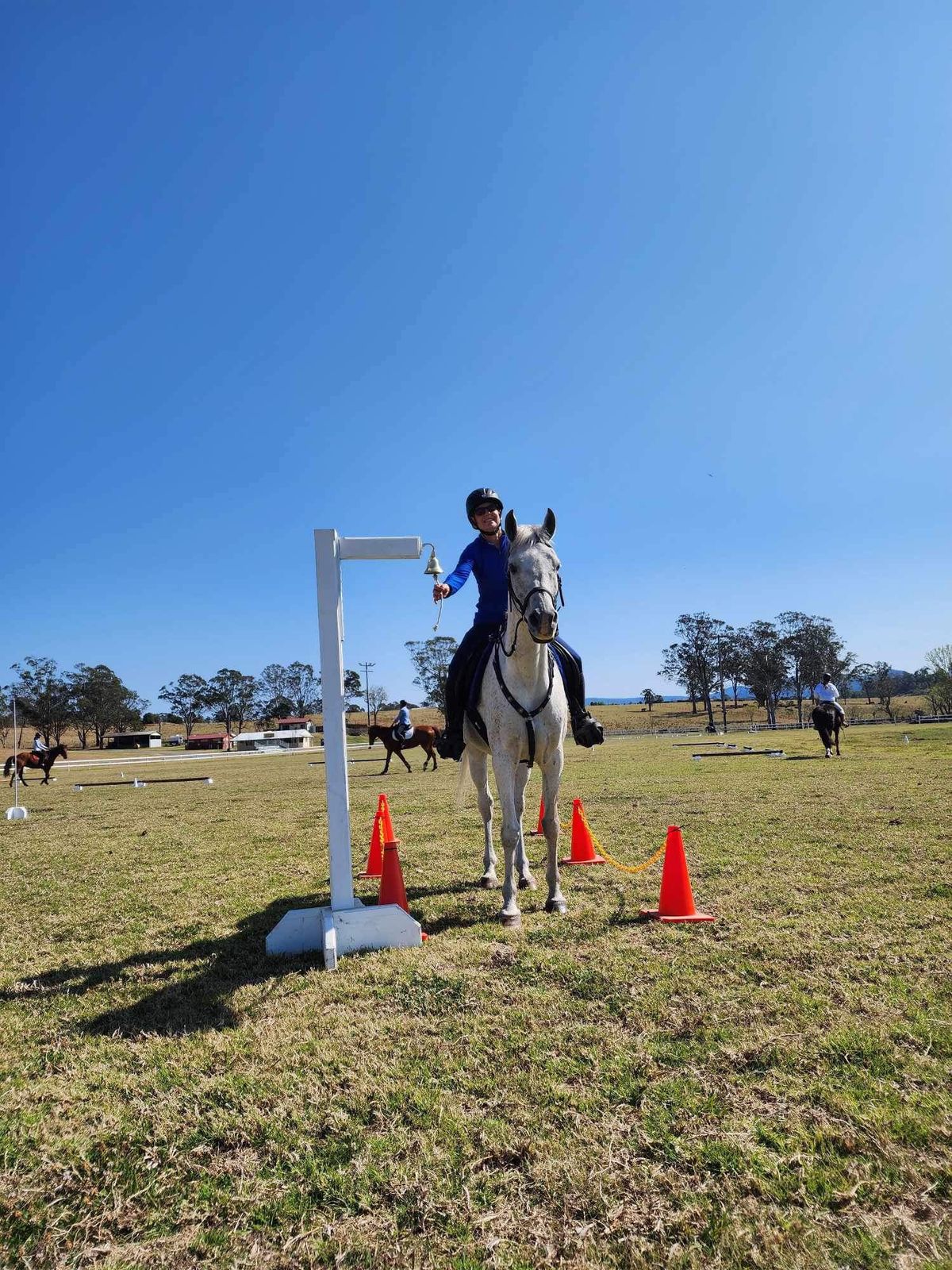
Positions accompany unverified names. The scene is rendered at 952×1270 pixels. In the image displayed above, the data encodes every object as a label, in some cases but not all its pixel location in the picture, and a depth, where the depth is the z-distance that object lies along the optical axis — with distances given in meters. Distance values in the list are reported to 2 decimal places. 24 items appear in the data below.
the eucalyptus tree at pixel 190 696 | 118.56
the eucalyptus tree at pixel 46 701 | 98.44
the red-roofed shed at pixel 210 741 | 86.06
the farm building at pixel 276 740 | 74.44
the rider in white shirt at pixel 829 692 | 22.58
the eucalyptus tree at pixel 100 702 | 102.38
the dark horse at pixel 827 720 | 22.33
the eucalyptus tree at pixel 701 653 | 87.88
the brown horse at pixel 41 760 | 25.16
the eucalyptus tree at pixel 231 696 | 118.00
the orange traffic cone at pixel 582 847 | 7.30
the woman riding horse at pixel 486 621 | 6.23
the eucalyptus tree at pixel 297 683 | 124.31
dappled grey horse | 5.01
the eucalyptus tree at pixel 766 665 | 82.75
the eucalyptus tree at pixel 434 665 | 96.44
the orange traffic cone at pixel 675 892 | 5.08
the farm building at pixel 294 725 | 103.11
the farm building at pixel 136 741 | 92.31
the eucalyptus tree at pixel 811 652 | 83.00
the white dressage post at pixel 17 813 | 14.41
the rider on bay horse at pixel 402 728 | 24.61
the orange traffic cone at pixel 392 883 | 5.34
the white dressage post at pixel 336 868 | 4.67
